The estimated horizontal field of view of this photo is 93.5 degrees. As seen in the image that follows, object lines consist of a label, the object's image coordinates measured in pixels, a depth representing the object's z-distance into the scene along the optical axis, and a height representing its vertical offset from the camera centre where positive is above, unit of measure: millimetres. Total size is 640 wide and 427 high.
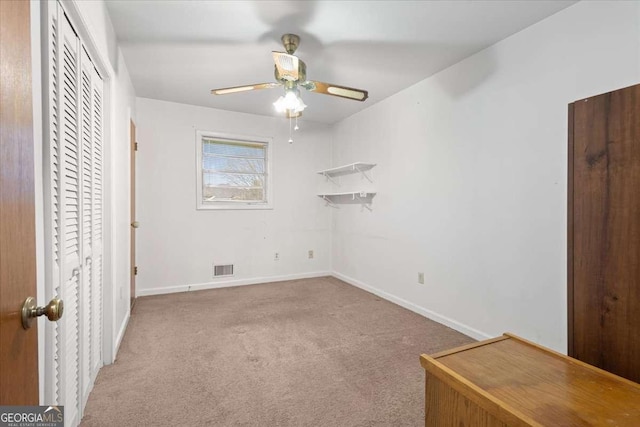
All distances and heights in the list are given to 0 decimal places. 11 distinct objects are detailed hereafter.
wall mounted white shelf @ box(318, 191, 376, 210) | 4004 +182
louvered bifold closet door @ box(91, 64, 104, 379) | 1836 -38
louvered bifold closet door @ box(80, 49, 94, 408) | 1609 -20
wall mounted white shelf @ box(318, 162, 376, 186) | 3971 +589
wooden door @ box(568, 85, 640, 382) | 1115 -89
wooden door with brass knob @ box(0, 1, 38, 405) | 620 +6
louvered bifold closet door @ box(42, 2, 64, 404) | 1075 +52
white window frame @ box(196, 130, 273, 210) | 4059 +519
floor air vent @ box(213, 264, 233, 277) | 4164 -825
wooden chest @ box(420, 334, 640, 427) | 857 -583
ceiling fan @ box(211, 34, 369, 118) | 2330 +1000
